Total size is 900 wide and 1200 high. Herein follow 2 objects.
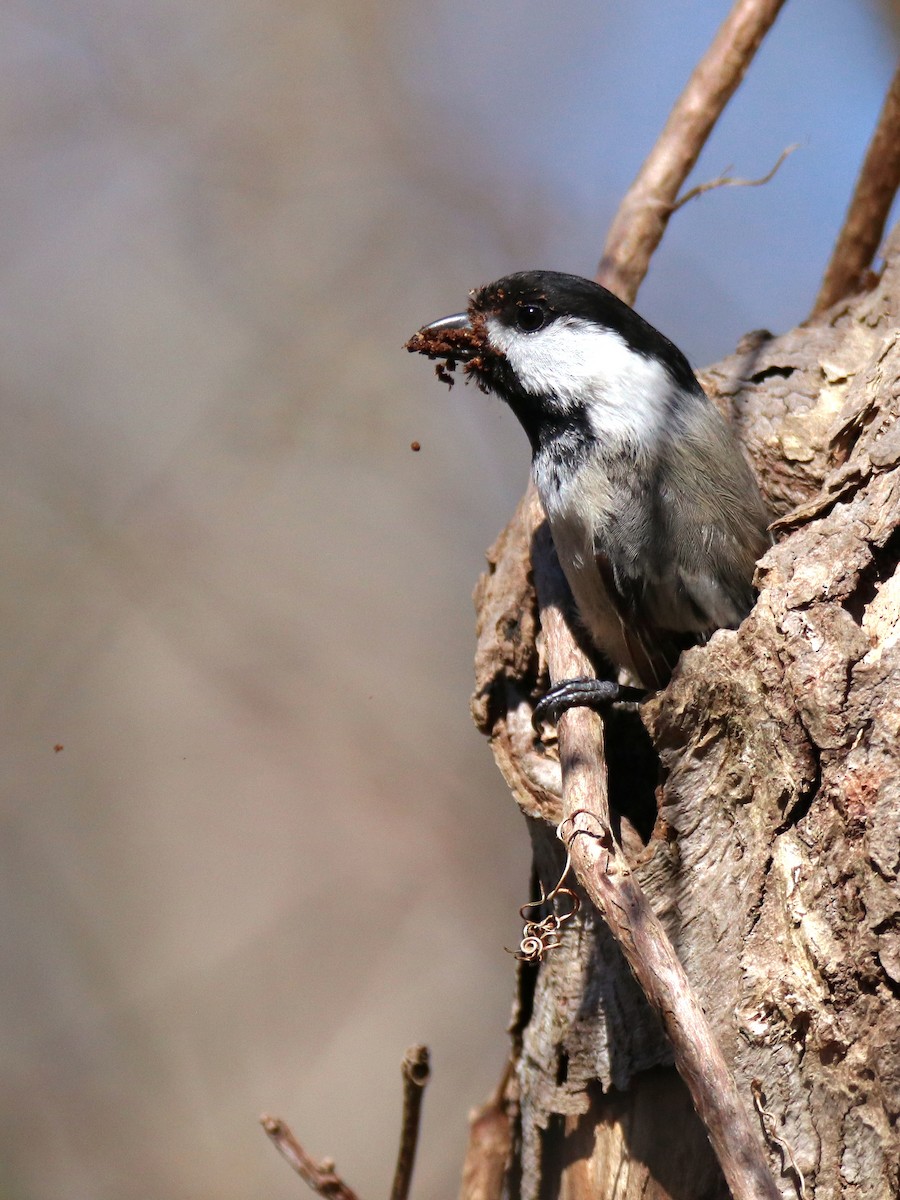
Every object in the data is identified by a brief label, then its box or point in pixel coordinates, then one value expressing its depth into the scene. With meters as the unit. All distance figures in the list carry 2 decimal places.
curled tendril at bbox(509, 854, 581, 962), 3.48
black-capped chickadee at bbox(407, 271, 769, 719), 4.48
